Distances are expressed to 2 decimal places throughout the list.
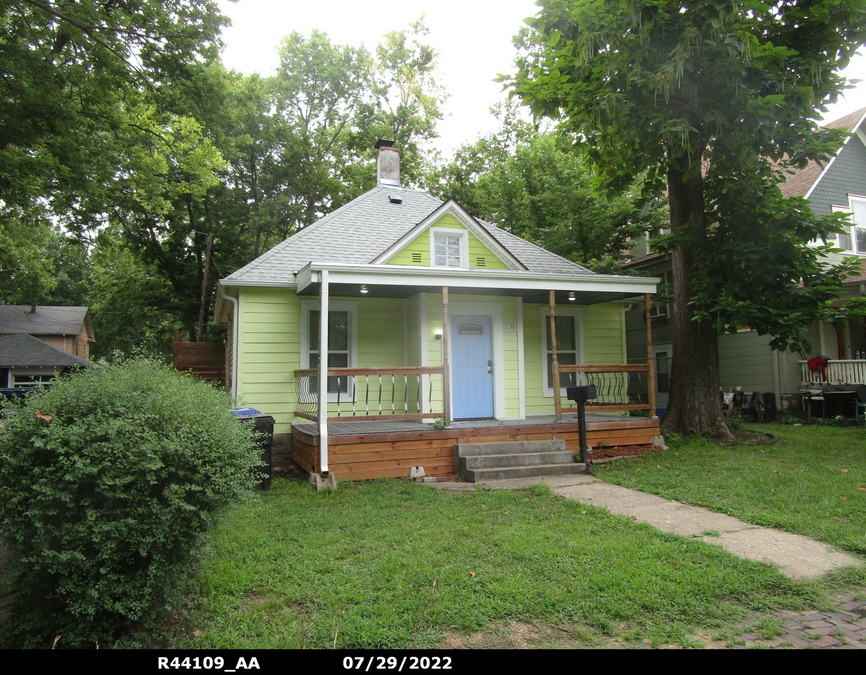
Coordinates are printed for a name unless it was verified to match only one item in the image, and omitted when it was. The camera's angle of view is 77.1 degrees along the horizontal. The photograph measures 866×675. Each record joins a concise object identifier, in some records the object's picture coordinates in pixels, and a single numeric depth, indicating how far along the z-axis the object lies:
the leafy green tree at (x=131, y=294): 22.25
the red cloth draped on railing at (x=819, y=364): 13.48
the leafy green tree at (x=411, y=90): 24.31
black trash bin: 7.49
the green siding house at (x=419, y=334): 8.39
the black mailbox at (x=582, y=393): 7.80
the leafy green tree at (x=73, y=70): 9.31
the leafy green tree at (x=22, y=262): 16.70
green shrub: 2.79
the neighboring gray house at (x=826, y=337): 14.35
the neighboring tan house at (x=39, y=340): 23.44
